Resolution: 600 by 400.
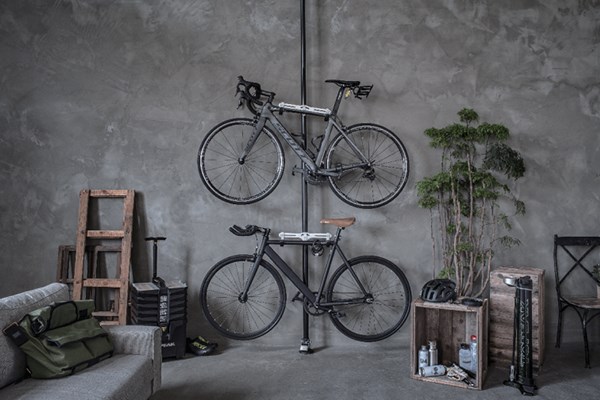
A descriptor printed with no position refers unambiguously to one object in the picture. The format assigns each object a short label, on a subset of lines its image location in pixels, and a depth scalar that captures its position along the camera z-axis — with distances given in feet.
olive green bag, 7.49
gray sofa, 7.07
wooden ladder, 13.60
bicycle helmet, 11.22
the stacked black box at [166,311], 12.45
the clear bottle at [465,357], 11.25
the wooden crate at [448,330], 10.75
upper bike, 13.21
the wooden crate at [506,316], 12.11
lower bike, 13.44
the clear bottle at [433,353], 11.48
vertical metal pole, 13.57
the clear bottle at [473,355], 11.07
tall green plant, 12.91
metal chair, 13.75
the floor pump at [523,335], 10.43
